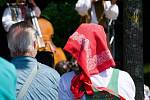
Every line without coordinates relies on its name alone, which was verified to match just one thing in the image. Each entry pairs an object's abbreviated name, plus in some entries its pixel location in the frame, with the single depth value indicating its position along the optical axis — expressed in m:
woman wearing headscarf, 6.26
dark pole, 7.77
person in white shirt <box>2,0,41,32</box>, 11.70
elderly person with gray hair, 6.24
